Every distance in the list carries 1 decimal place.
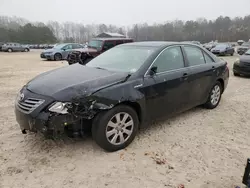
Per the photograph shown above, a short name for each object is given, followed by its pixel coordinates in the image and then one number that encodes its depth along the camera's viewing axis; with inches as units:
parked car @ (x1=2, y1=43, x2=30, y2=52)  1288.1
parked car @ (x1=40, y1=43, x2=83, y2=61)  662.5
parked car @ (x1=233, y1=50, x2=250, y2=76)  359.8
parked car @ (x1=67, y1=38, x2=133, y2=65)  470.0
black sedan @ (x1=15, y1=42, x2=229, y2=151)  108.9
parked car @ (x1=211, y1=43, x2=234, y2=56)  886.9
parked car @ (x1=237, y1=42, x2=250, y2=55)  965.1
